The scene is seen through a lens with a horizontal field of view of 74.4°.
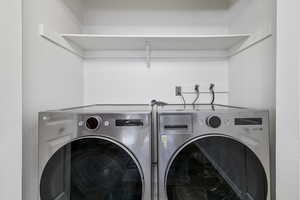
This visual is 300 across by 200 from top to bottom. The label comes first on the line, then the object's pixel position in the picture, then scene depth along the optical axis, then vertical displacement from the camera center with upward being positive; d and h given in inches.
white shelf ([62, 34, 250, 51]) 57.9 +18.2
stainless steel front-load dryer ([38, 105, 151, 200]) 40.5 -11.7
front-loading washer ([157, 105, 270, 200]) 40.4 -11.6
